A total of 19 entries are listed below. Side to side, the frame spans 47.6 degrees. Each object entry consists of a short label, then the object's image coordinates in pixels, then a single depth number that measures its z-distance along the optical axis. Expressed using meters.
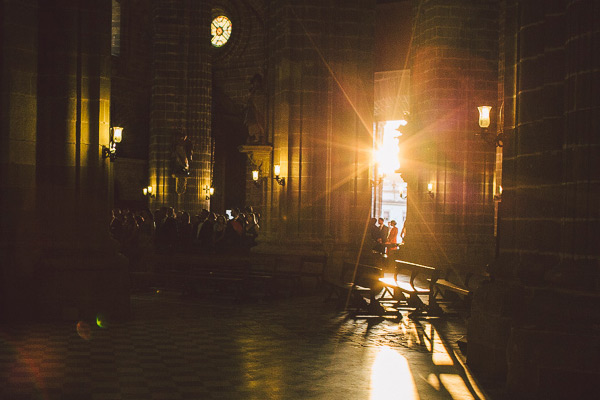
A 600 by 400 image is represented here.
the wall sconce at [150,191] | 25.34
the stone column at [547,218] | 5.59
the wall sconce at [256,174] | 16.78
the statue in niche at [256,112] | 15.87
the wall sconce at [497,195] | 18.38
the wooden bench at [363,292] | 10.68
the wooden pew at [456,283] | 10.38
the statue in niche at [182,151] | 23.66
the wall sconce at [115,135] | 17.43
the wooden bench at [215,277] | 12.17
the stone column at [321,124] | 14.75
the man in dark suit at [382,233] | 20.19
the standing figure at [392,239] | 20.53
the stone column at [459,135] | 17.77
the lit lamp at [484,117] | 13.47
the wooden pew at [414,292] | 10.68
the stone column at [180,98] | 24.23
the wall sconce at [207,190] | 25.19
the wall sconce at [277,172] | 14.87
